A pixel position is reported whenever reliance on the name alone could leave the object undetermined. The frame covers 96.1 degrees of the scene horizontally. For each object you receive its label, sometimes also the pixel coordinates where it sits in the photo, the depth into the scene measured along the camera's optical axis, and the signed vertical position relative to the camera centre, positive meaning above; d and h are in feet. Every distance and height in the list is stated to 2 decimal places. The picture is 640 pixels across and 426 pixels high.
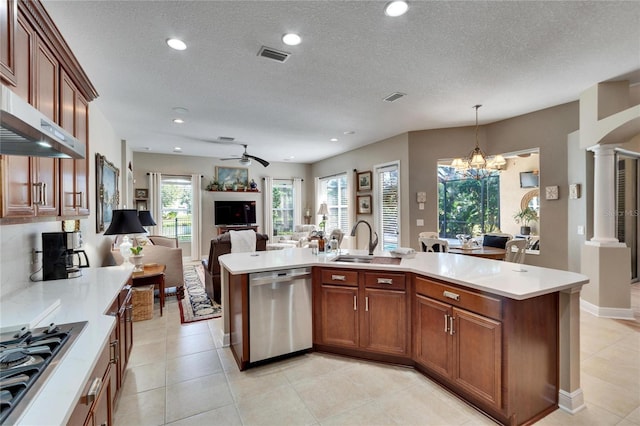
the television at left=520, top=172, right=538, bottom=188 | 23.16 +2.59
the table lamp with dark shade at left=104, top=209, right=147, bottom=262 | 11.00 -0.48
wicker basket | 12.30 -3.88
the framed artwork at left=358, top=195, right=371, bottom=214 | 22.02 +0.64
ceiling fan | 20.12 +3.84
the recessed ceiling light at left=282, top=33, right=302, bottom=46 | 7.91 +4.89
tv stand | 26.27 -1.37
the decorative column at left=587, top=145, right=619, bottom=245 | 11.88 +0.67
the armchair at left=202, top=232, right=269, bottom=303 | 14.38 -2.60
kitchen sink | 9.59 -1.59
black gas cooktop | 2.72 -1.74
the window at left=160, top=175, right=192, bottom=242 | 25.38 +0.56
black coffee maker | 7.33 -1.05
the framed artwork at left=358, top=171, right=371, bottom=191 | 21.86 +2.42
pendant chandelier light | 14.60 +2.65
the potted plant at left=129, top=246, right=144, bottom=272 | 12.91 -1.97
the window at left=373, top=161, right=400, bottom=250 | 19.42 +0.57
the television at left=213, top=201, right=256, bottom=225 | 26.55 +0.08
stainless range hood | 3.14 +1.04
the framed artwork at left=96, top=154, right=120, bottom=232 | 13.24 +1.16
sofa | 14.88 -2.45
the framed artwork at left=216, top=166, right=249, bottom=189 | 27.27 +3.54
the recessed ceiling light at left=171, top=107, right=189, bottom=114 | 13.52 +4.95
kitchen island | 6.13 -2.80
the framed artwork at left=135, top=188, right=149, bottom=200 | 24.26 +1.66
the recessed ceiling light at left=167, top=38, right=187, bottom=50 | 8.05 +4.85
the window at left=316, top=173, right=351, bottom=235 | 25.71 +1.26
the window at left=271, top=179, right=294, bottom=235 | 29.80 +0.69
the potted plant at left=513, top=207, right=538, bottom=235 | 23.18 -0.56
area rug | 12.81 -4.55
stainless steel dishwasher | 8.42 -3.03
